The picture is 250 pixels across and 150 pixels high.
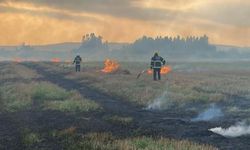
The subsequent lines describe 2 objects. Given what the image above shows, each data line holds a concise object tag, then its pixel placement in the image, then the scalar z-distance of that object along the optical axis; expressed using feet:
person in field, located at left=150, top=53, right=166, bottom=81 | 136.87
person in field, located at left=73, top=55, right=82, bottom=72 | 192.95
